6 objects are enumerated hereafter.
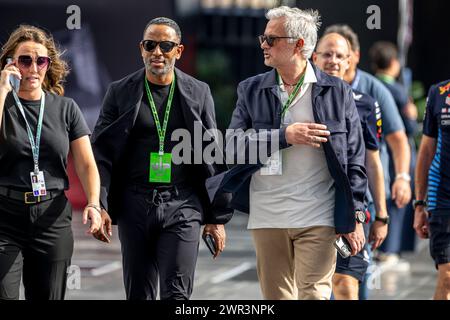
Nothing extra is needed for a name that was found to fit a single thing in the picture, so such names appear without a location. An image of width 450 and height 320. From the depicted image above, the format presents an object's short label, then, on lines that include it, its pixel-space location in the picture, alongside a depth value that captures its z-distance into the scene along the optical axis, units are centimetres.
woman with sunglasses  1237
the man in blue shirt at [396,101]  2350
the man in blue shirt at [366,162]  1528
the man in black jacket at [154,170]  1316
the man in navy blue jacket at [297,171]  1298
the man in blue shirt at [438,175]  1443
